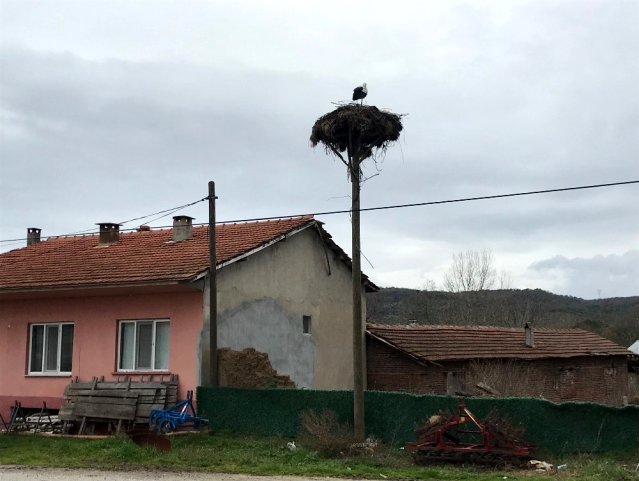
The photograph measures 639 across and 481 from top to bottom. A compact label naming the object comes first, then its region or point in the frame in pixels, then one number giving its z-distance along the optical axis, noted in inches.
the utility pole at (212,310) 729.0
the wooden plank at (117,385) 747.4
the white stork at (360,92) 644.7
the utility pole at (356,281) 625.9
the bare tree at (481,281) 2497.9
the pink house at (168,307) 765.9
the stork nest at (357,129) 635.5
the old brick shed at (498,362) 978.7
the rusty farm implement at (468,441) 537.6
